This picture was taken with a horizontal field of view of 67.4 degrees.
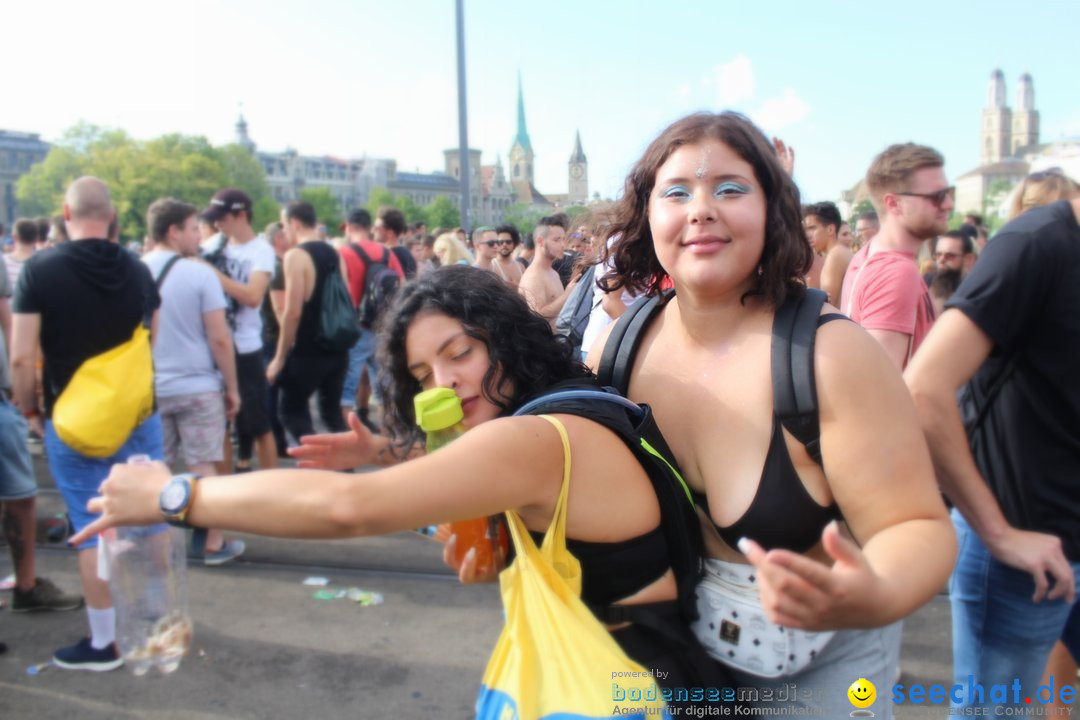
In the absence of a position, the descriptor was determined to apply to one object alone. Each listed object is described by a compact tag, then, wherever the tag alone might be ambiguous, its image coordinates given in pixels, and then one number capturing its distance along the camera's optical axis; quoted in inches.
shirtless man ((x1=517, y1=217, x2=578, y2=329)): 189.8
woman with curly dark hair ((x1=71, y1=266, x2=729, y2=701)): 49.4
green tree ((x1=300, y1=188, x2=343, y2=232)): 3560.5
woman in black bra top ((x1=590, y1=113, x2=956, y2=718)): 53.1
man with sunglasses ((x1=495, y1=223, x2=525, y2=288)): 278.2
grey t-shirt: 176.4
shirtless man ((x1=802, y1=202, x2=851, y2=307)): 189.8
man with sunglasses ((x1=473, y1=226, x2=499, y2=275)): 276.8
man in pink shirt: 114.7
